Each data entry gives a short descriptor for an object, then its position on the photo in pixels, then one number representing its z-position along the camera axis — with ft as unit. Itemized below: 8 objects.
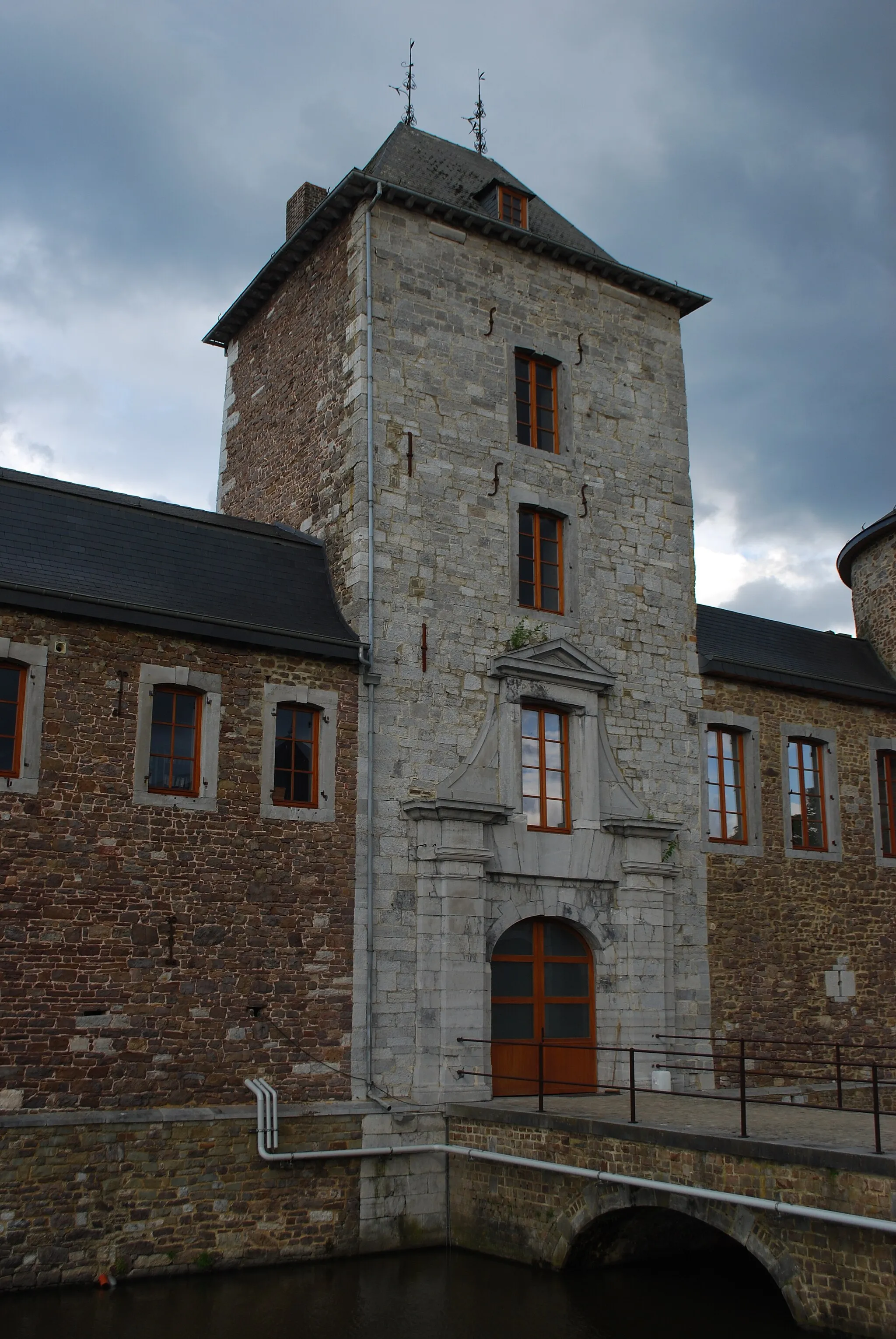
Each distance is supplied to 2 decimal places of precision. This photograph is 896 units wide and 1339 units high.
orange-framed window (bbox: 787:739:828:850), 51.06
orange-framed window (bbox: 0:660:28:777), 35.04
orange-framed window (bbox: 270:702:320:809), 39.52
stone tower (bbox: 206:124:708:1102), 40.86
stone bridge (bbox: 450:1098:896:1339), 26.30
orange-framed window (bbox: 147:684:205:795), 37.47
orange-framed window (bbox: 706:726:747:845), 48.78
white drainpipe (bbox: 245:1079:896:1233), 26.09
